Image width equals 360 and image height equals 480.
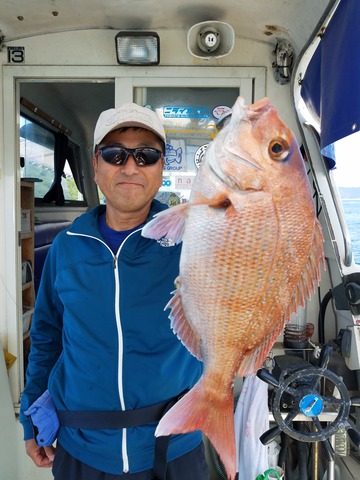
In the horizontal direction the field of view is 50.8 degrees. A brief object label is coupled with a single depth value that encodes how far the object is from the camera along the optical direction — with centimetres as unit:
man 141
